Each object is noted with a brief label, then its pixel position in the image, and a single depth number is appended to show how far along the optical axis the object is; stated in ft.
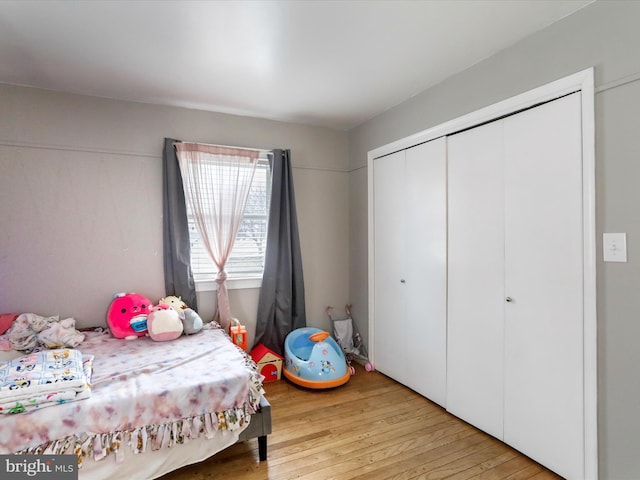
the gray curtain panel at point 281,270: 11.30
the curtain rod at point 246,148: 10.53
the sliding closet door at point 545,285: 6.13
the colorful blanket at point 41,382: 5.42
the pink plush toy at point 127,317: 8.91
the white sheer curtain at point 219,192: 10.30
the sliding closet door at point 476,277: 7.50
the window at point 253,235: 11.24
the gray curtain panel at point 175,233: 10.05
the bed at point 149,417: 5.38
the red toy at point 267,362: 10.60
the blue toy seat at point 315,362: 9.96
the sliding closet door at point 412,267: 8.97
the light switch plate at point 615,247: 5.51
